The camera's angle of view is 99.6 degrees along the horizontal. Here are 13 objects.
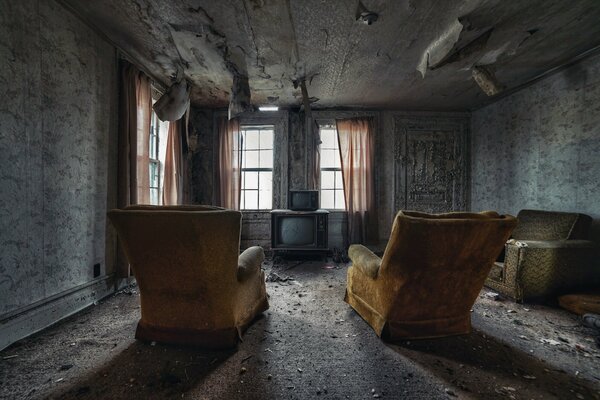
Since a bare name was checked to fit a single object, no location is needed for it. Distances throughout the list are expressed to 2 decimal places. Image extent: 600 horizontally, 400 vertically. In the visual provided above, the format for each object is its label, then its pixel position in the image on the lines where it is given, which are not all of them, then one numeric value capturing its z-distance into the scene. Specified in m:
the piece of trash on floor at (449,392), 1.26
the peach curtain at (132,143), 2.63
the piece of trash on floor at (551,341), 1.76
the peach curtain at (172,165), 3.58
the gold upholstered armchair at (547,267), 2.36
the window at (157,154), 3.51
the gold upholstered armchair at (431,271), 1.42
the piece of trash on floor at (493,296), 2.55
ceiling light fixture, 4.56
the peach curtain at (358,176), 4.56
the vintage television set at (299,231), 3.91
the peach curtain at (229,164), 4.52
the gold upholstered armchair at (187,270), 1.36
